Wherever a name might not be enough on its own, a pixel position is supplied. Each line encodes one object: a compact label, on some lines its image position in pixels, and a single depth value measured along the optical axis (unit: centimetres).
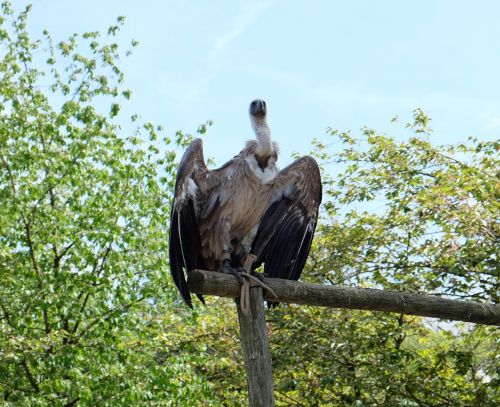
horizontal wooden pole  757
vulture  949
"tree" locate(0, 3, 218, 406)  1817
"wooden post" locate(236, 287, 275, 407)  728
